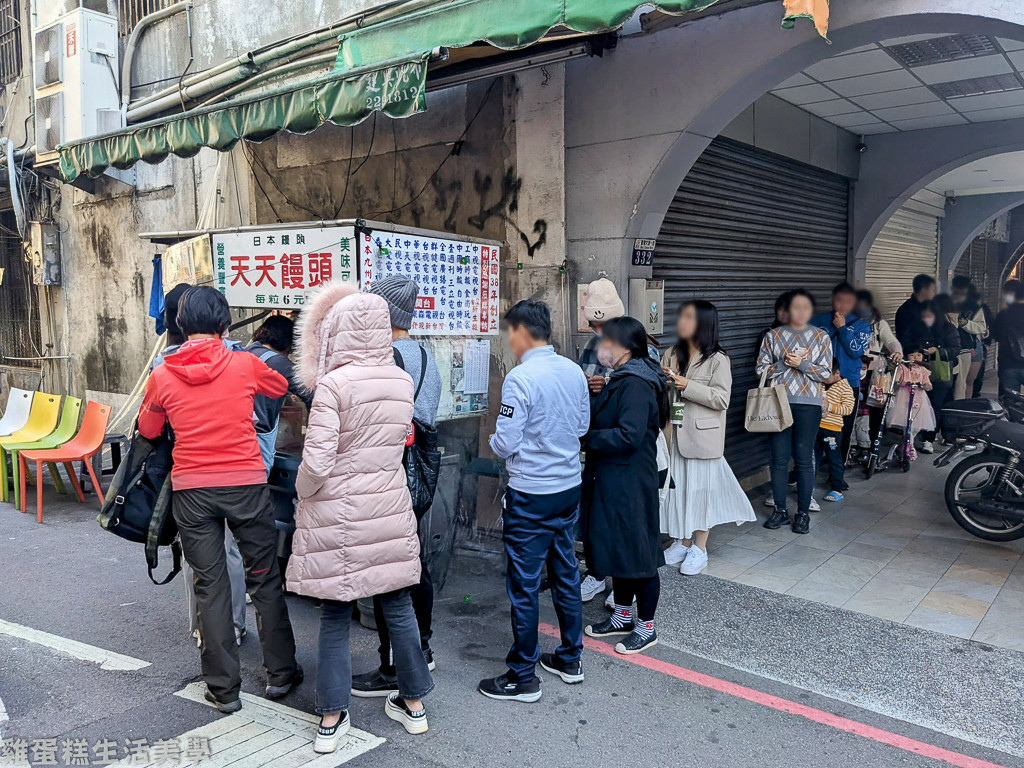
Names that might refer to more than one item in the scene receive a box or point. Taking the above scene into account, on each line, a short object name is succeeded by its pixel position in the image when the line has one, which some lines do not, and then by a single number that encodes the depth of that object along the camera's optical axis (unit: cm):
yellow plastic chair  759
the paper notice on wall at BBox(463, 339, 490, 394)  562
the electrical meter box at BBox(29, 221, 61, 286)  1092
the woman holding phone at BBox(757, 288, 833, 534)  612
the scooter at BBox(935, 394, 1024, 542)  561
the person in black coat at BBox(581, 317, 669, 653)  384
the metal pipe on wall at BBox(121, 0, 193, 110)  941
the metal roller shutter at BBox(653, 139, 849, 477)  652
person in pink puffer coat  311
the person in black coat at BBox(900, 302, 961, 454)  852
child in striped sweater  688
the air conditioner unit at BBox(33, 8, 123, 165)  960
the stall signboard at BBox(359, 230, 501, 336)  497
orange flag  374
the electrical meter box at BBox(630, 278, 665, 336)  572
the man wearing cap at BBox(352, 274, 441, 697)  369
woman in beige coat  520
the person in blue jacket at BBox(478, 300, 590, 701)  357
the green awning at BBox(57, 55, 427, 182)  486
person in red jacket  341
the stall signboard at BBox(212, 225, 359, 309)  497
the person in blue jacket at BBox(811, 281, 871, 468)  719
